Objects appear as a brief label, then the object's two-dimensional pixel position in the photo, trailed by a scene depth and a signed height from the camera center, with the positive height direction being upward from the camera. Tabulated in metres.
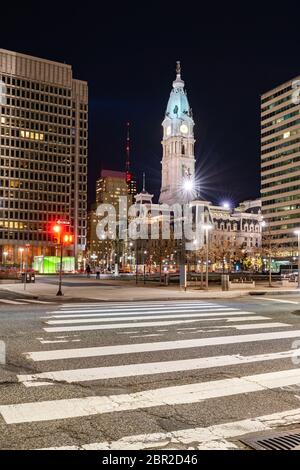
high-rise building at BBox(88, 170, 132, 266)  136.62 +3.62
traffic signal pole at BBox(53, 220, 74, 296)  28.45 +1.76
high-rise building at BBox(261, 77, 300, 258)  128.12 +28.24
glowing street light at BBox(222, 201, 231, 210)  171.62 +21.43
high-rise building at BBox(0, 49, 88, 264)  131.75 +31.92
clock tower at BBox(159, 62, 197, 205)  173.62 +43.37
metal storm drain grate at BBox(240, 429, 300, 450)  5.35 -2.03
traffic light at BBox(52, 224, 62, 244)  28.39 +1.88
